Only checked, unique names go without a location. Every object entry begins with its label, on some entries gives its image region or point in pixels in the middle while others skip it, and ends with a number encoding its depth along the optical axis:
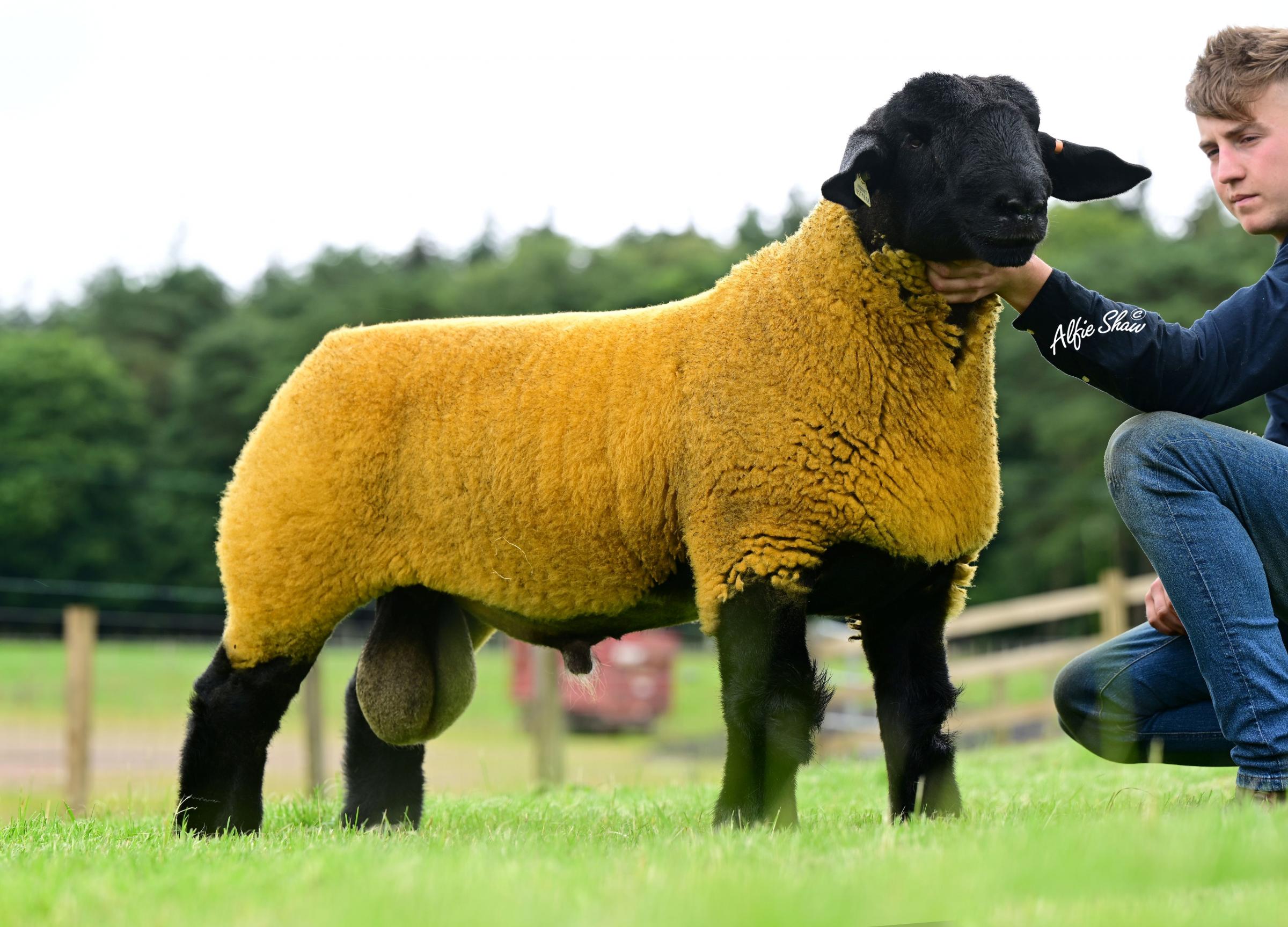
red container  22.72
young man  3.53
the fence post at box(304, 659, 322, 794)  10.28
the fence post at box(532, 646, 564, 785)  10.55
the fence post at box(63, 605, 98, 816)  9.73
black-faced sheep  3.91
